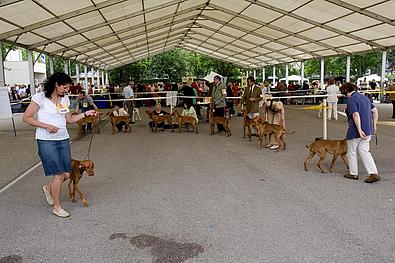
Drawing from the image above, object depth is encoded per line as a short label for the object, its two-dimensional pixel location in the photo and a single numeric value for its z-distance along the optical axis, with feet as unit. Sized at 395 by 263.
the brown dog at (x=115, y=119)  44.73
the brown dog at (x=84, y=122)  42.60
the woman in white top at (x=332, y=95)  53.78
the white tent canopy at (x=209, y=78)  104.95
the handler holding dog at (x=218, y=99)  43.32
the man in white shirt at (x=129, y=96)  58.49
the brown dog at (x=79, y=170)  17.19
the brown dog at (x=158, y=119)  46.03
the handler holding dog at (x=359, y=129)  20.56
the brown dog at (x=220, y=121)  41.78
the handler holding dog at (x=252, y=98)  36.52
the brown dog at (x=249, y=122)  35.31
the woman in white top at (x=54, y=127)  15.33
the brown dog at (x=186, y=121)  44.62
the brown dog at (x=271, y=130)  31.30
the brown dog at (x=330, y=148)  22.66
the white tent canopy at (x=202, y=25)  46.55
